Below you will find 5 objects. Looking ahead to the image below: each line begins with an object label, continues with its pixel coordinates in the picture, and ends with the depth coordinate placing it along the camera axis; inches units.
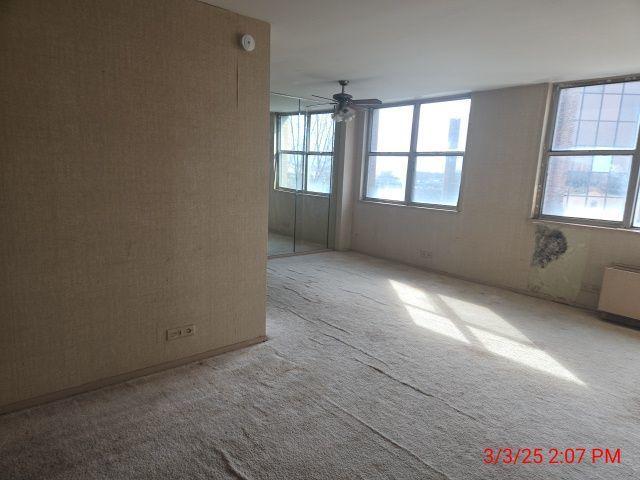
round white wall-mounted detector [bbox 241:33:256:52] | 100.7
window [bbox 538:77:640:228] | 149.5
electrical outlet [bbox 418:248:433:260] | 215.8
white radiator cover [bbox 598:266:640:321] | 139.0
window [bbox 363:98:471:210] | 203.3
